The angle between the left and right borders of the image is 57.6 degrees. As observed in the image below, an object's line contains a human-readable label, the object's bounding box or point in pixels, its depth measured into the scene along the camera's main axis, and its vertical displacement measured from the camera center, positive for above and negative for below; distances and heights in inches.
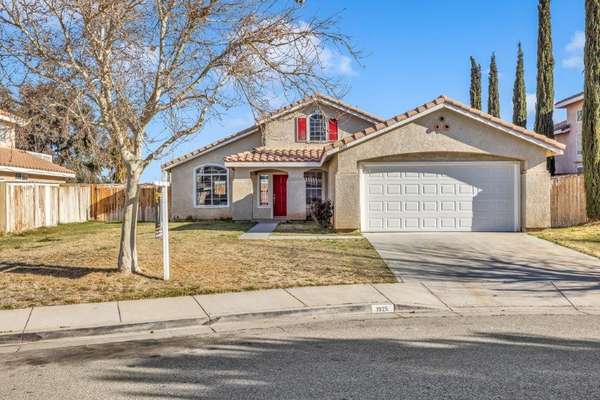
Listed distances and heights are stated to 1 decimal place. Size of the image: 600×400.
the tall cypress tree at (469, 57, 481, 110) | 1518.2 +313.9
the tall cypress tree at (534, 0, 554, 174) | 1111.0 +250.7
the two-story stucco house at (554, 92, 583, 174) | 1282.0 +152.8
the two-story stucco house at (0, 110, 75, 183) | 928.3 +59.6
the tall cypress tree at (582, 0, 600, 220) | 772.6 +140.4
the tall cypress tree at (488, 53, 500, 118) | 1480.1 +287.0
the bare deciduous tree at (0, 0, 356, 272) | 375.9 +102.1
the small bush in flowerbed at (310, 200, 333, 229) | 793.6 -21.3
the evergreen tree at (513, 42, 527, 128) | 1400.1 +258.7
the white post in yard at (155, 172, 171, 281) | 394.6 -15.8
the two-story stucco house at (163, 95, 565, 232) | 684.7 +31.8
